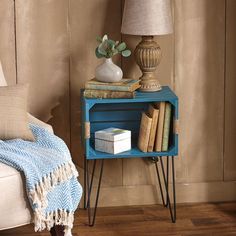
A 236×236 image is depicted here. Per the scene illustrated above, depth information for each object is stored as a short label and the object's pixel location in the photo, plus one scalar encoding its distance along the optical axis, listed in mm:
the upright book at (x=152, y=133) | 4161
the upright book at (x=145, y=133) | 4148
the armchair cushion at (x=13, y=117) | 3778
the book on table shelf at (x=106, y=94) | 4066
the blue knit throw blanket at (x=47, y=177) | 3493
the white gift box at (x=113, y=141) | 4097
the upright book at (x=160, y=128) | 4156
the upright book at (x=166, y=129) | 4165
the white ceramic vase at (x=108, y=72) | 4105
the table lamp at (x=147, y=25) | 4047
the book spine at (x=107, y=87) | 4057
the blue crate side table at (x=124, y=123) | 4090
